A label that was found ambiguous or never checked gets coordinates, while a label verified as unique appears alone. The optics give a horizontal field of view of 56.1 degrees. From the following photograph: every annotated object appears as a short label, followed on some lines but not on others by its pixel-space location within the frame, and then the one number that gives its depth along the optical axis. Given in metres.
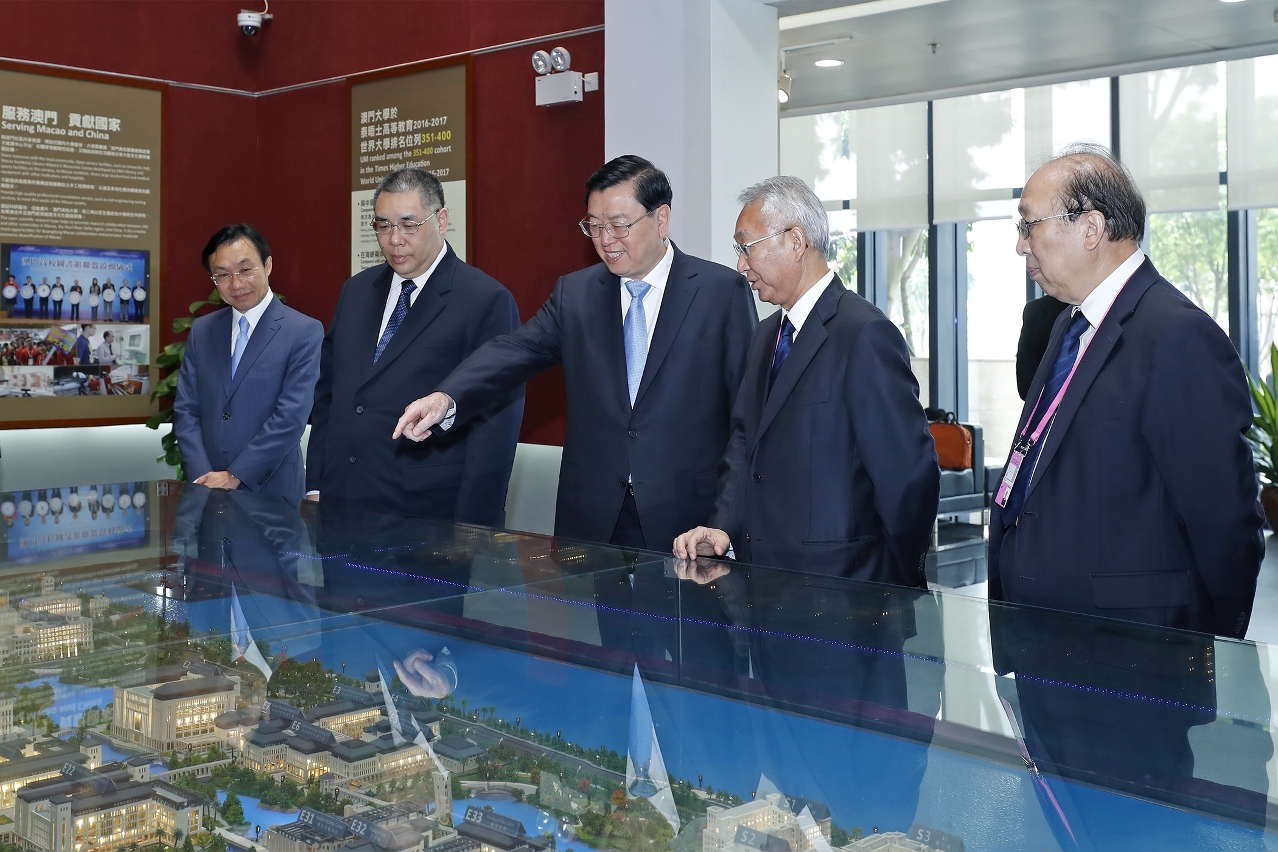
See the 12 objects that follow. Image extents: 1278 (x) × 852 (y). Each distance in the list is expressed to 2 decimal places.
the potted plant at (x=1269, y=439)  8.12
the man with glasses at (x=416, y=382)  3.29
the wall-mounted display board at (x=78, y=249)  5.30
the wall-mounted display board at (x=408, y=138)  5.13
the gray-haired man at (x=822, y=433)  2.35
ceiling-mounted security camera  5.77
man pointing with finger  2.86
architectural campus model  1.00
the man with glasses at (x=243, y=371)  3.65
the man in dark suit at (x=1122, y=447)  1.89
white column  4.20
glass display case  1.01
